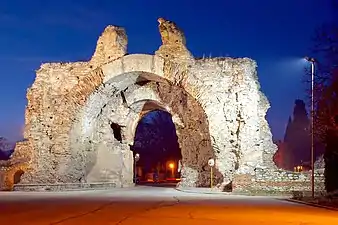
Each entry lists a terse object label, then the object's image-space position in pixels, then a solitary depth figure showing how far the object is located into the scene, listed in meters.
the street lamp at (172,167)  61.76
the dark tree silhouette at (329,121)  20.97
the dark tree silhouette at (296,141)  69.12
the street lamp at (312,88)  22.29
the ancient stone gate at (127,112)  27.77
